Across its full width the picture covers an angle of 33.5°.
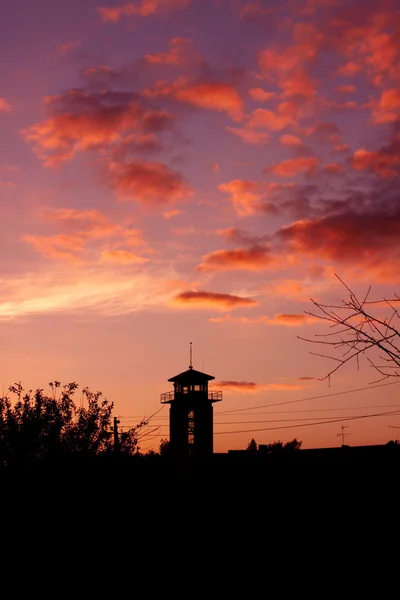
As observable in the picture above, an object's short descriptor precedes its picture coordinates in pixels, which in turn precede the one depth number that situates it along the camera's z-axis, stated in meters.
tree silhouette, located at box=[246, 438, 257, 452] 136.20
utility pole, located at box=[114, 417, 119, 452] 37.17
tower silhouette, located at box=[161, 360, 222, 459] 76.25
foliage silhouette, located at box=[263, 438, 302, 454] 132.75
